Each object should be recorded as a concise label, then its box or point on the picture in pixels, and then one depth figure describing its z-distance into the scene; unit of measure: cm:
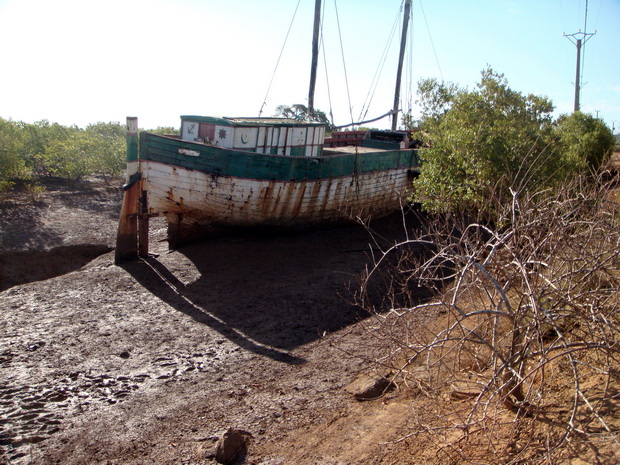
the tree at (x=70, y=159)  1733
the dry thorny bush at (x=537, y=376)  370
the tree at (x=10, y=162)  1451
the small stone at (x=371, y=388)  543
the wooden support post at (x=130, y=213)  1086
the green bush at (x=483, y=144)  939
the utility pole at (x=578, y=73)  2873
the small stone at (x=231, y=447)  464
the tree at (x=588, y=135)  1891
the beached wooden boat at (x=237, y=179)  1086
